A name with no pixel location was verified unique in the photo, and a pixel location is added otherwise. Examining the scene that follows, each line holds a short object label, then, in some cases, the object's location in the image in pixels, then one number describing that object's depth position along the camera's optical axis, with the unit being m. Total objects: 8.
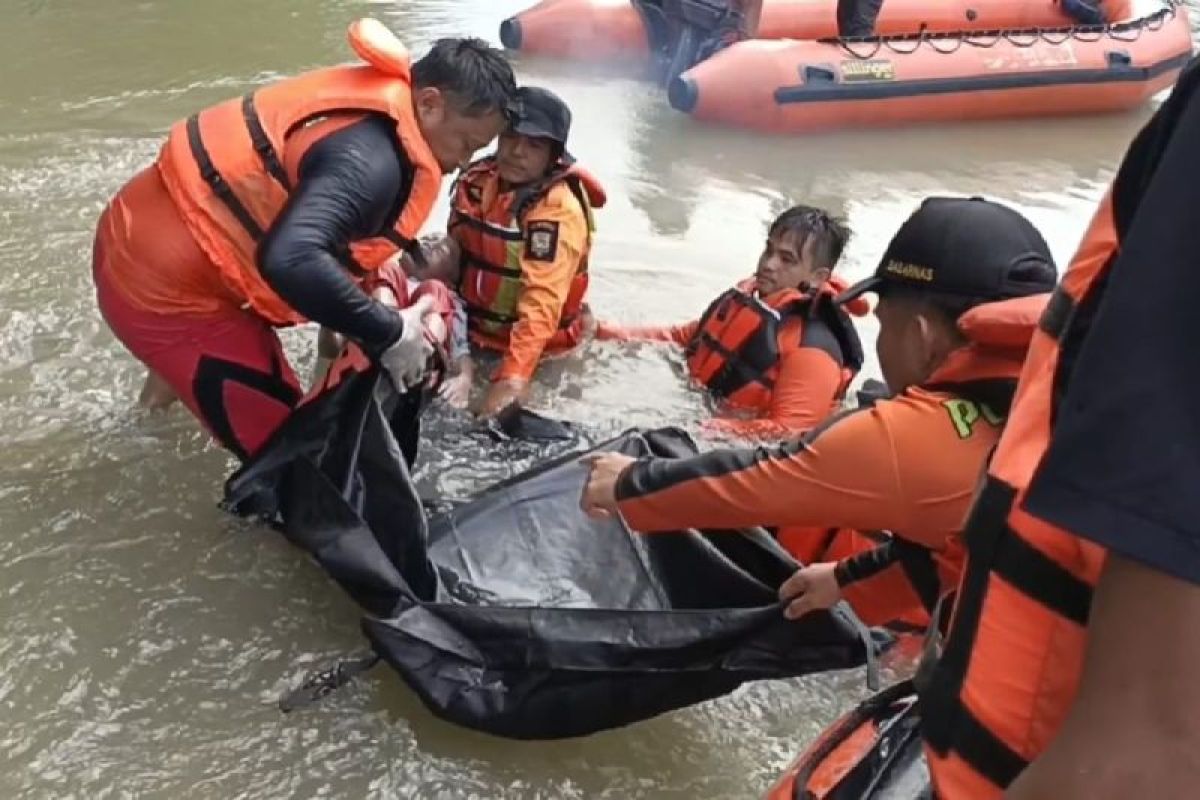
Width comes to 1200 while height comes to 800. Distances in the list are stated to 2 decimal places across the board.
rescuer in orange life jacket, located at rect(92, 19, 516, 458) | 2.90
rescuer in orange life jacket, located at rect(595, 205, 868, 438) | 3.99
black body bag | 2.46
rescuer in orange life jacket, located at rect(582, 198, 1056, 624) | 1.92
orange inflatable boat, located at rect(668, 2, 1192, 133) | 7.71
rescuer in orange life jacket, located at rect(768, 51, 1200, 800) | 0.71
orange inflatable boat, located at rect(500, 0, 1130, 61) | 8.71
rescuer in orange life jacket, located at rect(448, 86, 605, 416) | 4.17
